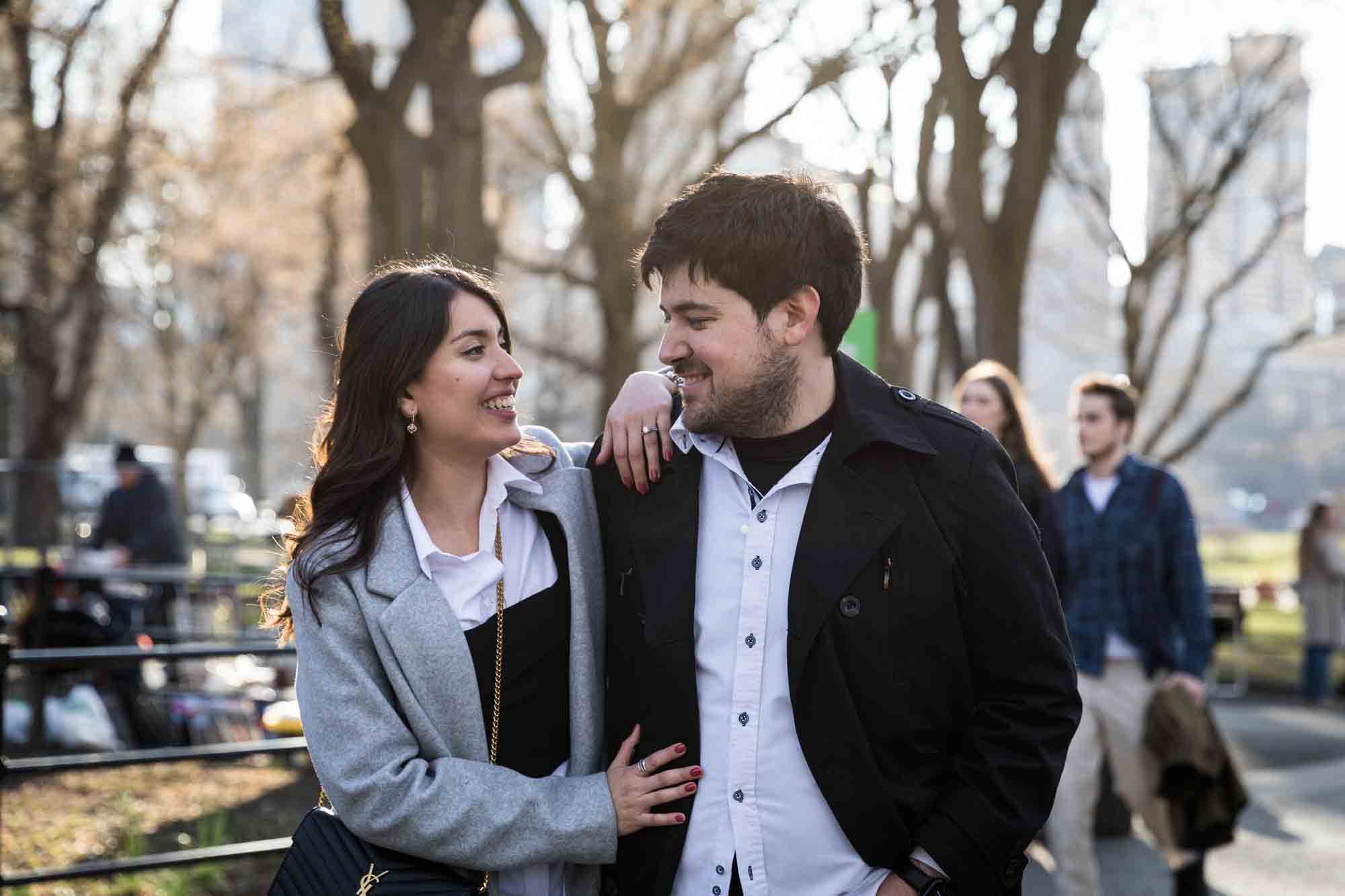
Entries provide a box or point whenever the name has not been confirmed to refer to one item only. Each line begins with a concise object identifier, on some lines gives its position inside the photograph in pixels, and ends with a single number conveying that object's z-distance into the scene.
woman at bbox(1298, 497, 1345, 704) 15.28
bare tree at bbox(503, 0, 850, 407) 14.36
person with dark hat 12.74
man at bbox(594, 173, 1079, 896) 2.71
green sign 6.30
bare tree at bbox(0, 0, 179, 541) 14.50
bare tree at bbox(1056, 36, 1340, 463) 17.70
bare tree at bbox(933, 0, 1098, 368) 8.53
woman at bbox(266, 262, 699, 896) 2.75
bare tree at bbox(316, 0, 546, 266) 8.62
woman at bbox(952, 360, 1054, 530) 6.09
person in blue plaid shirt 6.20
